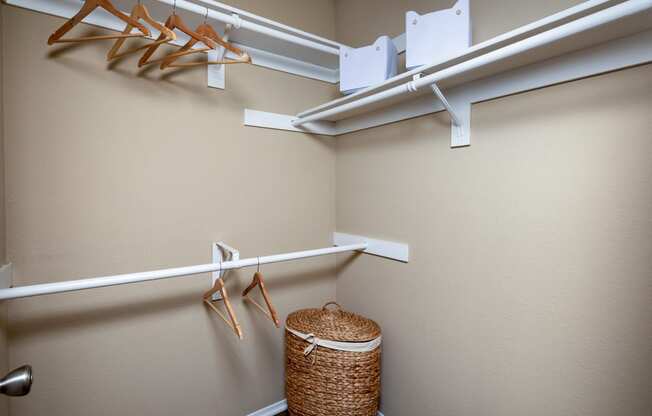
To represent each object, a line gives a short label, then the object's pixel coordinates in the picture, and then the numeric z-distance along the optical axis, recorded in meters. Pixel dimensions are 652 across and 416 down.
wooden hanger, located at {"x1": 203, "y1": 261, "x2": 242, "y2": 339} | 1.08
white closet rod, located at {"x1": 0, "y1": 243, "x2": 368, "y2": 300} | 0.89
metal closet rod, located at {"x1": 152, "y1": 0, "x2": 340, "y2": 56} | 1.12
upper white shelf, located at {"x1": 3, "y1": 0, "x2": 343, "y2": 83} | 1.13
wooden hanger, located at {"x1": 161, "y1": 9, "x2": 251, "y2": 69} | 1.12
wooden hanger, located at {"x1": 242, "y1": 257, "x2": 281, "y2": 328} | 1.15
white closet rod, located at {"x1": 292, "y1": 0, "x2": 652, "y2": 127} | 0.69
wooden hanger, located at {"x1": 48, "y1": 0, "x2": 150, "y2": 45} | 0.93
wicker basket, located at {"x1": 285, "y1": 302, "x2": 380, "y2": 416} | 1.30
